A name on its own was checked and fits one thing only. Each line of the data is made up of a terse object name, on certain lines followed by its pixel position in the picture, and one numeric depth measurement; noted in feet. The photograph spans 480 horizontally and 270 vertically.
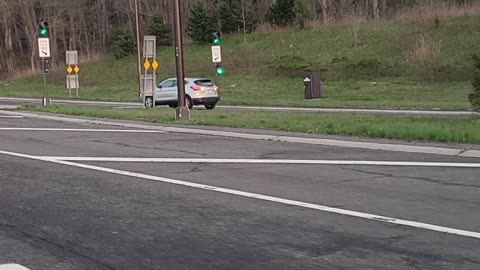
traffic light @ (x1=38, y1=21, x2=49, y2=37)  92.68
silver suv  102.27
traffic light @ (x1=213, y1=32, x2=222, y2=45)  105.81
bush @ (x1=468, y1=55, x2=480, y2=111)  59.57
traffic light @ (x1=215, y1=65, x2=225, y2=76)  107.51
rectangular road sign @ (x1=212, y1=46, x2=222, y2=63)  105.50
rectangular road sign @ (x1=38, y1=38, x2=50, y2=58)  92.43
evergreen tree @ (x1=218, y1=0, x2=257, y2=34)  198.80
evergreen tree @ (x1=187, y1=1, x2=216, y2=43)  195.83
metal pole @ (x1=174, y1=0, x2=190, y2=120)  68.80
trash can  112.88
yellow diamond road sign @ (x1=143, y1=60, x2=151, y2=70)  91.61
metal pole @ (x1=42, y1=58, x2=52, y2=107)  94.60
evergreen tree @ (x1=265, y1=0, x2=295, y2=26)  194.49
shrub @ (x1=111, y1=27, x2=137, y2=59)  208.23
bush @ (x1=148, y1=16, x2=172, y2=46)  210.18
